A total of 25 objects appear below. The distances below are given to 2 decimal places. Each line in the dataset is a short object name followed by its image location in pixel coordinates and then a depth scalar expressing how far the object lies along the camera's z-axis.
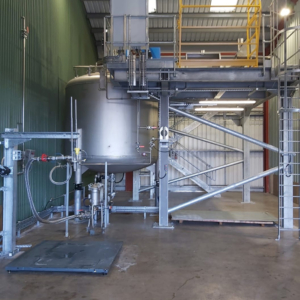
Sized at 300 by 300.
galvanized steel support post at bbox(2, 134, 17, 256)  5.29
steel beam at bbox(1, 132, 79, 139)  5.20
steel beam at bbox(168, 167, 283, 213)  7.45
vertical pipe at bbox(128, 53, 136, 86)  6.59
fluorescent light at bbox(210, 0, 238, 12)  12.71
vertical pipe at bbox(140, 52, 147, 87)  6.66
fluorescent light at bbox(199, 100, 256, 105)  8.72
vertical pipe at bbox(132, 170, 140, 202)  12.06
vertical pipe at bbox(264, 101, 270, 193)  15.24
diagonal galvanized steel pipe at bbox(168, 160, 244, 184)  9.85
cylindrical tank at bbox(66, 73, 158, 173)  7.82
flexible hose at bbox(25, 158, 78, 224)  5.40
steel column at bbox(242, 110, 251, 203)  11.33
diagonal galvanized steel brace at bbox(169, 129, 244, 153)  10.85
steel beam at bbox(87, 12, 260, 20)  13.34
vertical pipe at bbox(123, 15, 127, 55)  6.45
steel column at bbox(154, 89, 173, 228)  7.56
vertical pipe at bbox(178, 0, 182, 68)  6.60
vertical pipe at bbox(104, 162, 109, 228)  7.63
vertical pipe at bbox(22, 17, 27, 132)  7.29
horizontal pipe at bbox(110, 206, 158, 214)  8.20
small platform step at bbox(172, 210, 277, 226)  7.99
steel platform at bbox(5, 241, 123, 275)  4.62
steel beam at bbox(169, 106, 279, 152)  7.68
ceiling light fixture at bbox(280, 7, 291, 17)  6.54
